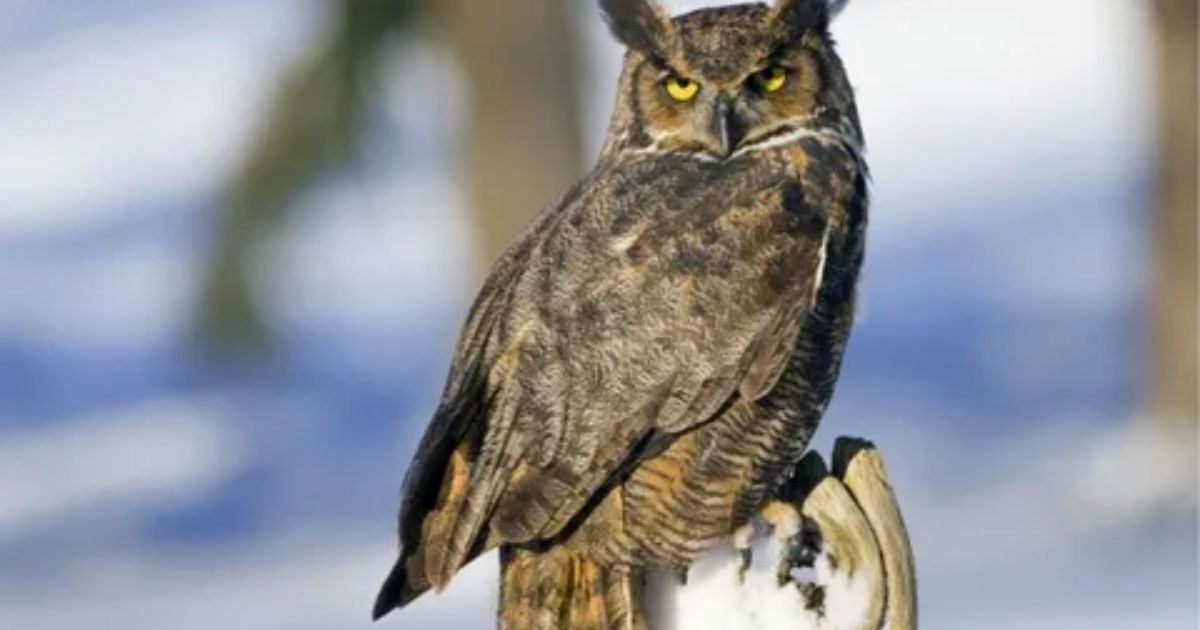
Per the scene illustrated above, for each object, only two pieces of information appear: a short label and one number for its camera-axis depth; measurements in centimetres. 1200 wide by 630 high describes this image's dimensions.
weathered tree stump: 1073
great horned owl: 1123
